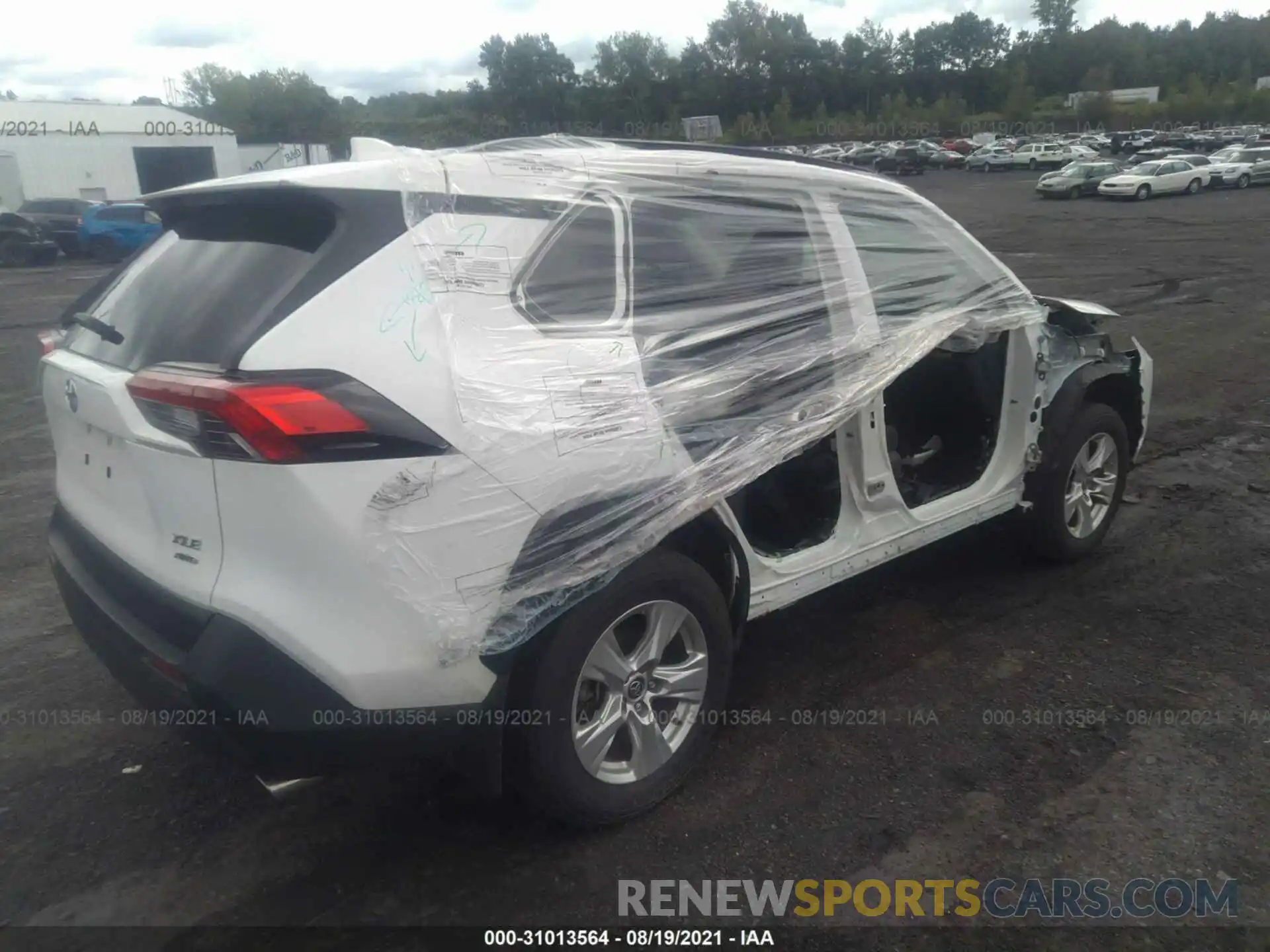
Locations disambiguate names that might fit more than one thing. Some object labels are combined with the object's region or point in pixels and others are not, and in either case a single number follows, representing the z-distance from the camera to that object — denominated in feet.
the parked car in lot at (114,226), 70.49
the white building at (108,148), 101.96
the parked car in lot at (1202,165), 106.22
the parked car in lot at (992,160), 159.33
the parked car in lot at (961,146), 191.31
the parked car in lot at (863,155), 150.90
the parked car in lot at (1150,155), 127.02
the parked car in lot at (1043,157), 156.87
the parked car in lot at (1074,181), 103.35
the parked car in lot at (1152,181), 99.30
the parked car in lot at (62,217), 72.08
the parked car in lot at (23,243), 69.41
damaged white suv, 6.87
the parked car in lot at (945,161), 173.68
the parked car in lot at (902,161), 146.88
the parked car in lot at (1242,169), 108.99
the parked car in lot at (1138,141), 170.10
